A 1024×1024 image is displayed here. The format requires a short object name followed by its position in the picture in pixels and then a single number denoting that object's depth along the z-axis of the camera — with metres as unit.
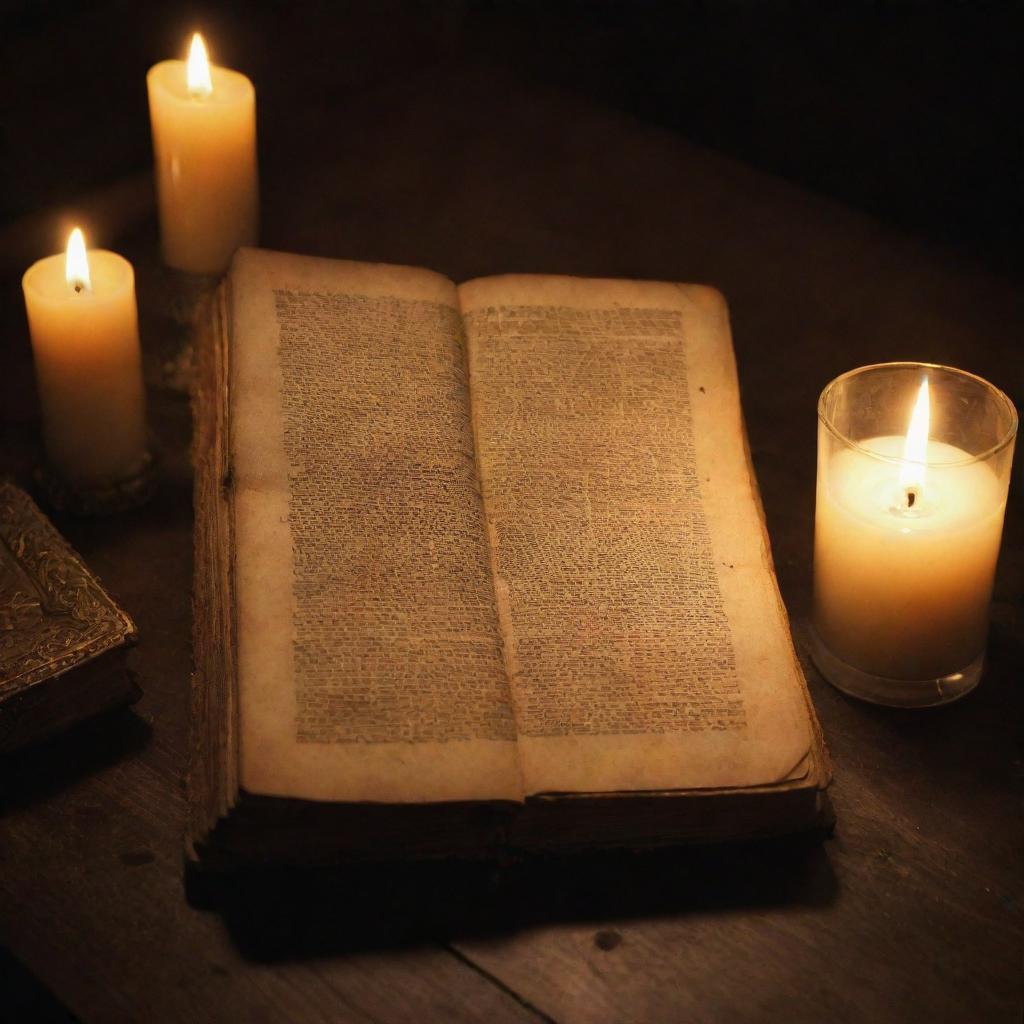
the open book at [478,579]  0.83
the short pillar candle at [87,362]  1.10
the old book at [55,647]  0.91
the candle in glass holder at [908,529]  0.94
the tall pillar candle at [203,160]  1.24
